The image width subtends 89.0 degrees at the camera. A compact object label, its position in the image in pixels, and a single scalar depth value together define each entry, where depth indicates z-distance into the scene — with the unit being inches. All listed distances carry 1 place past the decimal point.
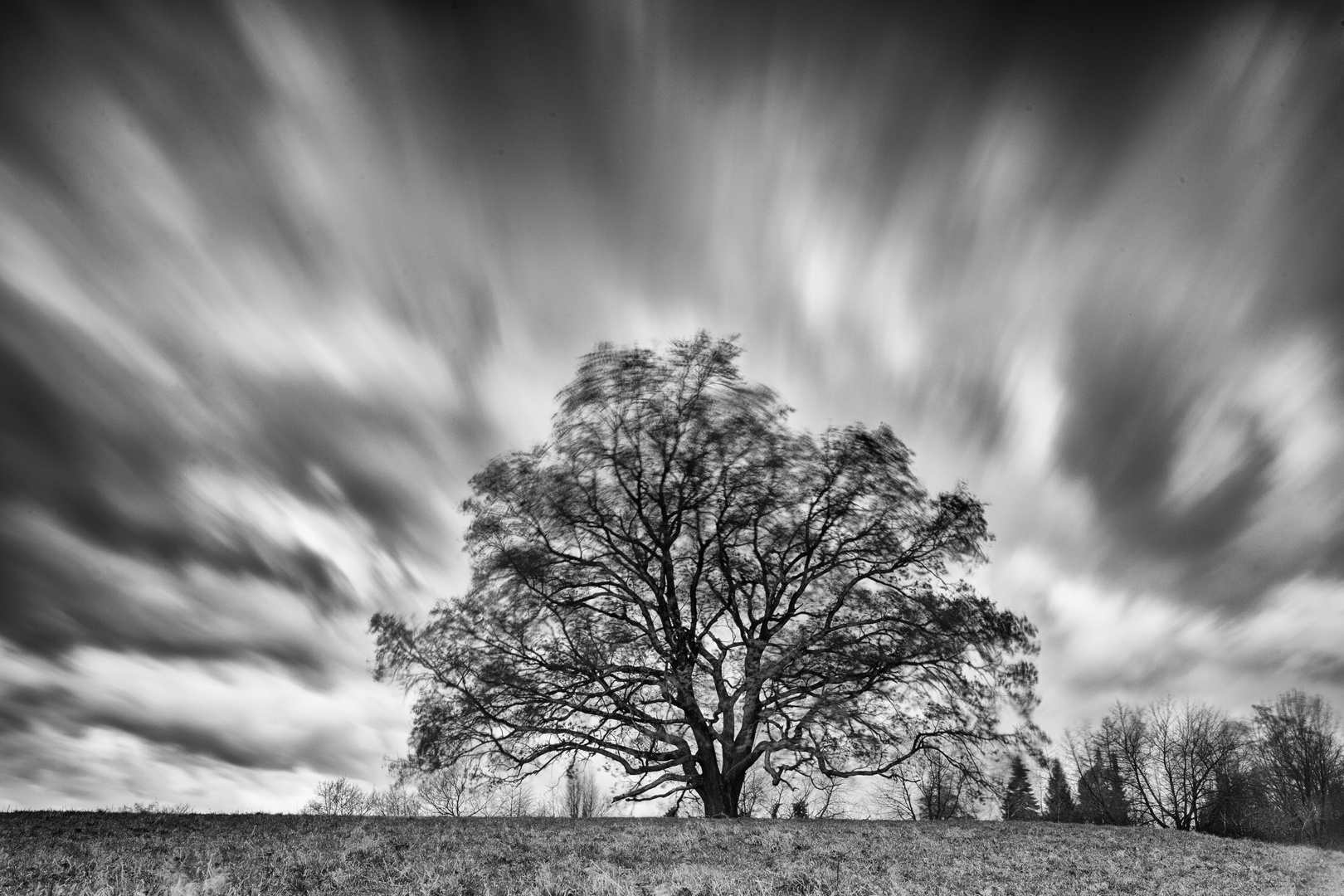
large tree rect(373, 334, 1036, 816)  644.1
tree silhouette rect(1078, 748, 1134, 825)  1909.4
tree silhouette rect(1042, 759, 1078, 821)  2038.6
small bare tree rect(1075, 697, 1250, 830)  1825.8
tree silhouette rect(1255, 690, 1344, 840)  1991.9
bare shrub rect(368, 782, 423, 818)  1179.8
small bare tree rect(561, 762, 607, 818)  1388.4
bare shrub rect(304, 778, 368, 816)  1604.3
